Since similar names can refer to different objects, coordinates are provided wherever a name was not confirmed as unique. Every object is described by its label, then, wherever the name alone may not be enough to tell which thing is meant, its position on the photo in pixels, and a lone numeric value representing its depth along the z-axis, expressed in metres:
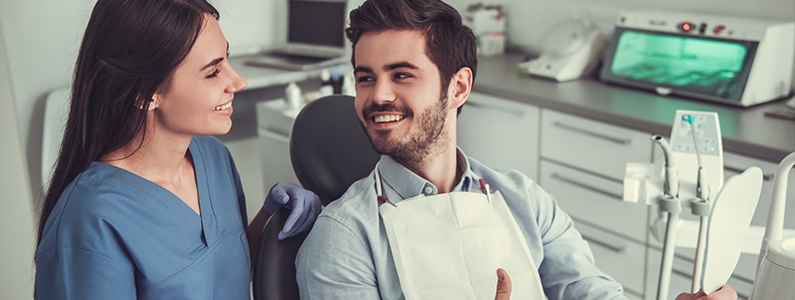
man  1.08
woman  0.98
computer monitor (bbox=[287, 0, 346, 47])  3.27
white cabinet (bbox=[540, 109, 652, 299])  2.09
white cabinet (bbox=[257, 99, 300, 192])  2.51
